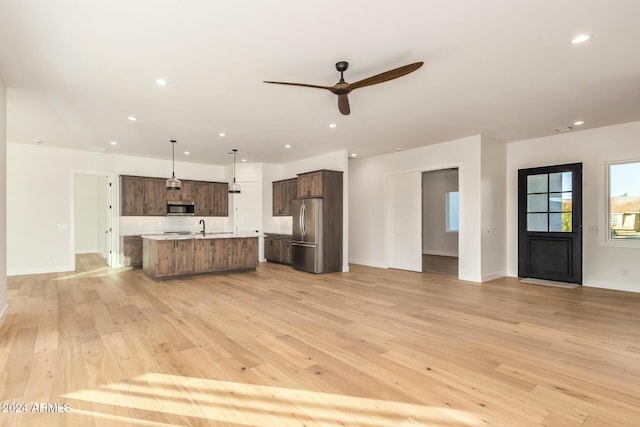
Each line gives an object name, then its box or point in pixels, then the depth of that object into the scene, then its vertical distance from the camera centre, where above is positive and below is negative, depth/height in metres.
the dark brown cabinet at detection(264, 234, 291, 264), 8.89 -1.01
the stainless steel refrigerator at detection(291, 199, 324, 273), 7.58 -0.57
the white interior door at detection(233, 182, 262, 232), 9.71 +0.10
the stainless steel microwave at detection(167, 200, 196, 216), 9.12 +0.10
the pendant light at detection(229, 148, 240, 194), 7.52 +0.53
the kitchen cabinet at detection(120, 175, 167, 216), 8.41 +0.41
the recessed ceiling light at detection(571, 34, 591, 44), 3.01 +1.57
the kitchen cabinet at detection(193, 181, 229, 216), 9.55 +0.39
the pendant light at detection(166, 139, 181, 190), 6.80 +0.58
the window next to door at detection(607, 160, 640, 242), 5.85 +0.17
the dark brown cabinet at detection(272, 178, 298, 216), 9.10 +0.45
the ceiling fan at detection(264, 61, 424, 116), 3.14 +1.32
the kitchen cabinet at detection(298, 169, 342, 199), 7.65 +0.68
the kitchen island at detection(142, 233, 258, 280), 6.71 -0.92
